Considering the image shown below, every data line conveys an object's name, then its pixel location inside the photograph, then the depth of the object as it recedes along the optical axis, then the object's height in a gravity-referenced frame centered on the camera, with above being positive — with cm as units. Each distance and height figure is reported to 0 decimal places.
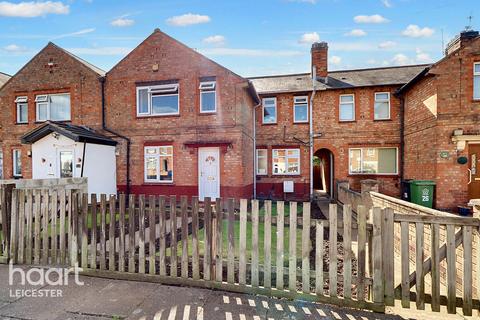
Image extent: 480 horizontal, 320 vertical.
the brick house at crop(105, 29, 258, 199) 1193 +182
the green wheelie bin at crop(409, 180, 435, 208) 1073 -136
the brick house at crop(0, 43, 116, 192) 1155 +227
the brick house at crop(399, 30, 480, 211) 1041 +124
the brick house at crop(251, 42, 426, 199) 1454 +156
